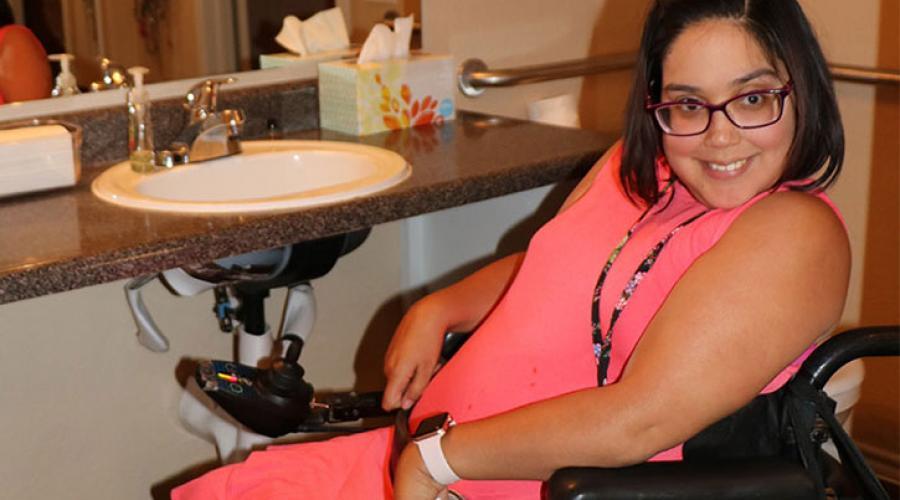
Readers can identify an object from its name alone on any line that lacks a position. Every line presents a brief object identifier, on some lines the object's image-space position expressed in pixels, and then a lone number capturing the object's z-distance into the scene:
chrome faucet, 2.21
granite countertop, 1.69
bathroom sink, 1.94
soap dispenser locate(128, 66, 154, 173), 2.17
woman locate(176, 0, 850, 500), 1.35
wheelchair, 1.32
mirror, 2.18
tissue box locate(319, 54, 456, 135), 2.42
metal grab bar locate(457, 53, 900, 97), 2.70
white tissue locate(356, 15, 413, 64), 2.45
